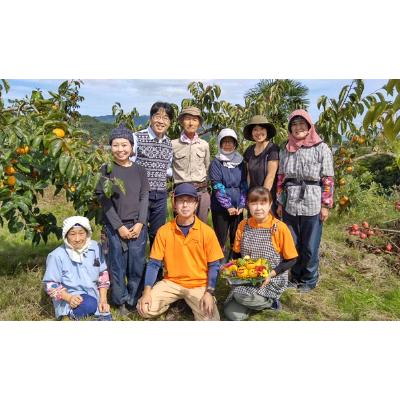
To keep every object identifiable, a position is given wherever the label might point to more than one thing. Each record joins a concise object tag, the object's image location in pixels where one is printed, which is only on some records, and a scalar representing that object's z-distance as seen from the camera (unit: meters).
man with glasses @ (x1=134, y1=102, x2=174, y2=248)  2.77
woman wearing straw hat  2.95
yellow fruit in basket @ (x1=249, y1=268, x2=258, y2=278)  2.39
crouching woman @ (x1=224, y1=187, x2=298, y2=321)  2.50
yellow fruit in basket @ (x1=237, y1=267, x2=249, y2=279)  2.41
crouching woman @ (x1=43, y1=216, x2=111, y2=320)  2.39
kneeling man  2.47
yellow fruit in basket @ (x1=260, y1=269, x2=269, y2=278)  2.38
